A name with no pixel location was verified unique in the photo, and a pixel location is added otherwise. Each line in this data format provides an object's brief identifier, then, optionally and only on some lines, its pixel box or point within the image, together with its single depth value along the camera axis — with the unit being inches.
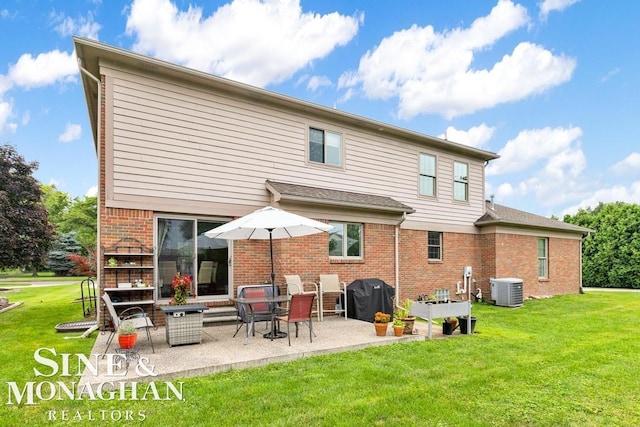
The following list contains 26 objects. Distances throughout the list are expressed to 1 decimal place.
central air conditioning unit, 509.0
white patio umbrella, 259.0
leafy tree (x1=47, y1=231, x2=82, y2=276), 1234.0
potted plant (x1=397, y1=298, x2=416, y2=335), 296.0
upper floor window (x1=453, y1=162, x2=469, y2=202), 560.2
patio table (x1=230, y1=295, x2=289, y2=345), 262.5
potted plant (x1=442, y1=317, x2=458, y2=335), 313.3
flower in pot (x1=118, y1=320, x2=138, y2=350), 209.3
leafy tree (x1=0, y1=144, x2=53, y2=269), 530.6
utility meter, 547.5
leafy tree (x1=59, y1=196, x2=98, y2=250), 1436.9
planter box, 309.0
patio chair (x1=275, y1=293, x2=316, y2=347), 255.6
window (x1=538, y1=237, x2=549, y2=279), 622.8
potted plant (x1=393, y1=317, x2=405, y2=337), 288.5
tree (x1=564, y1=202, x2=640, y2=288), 796.6
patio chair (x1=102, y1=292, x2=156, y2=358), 223.9
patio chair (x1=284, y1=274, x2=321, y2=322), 345.4
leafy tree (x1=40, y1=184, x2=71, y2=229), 1531.7
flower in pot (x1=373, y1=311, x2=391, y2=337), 285.3
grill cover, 367.2
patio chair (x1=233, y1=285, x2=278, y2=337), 276.5
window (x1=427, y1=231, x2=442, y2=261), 521.3
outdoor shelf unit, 294.2
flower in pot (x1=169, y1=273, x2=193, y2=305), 289.3
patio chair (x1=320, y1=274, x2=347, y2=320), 370.0
